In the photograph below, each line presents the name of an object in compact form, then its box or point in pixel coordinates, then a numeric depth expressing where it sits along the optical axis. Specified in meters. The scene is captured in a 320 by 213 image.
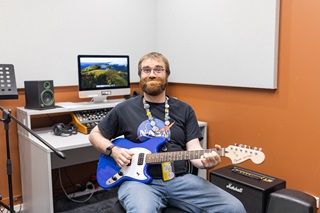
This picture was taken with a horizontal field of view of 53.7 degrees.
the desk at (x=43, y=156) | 2.11
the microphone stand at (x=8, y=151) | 1.92
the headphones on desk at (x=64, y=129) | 2.45
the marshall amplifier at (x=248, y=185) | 2.08
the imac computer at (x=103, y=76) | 2.69
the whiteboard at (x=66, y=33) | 2.55
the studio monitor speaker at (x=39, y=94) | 2.43
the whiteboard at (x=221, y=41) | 2.38
